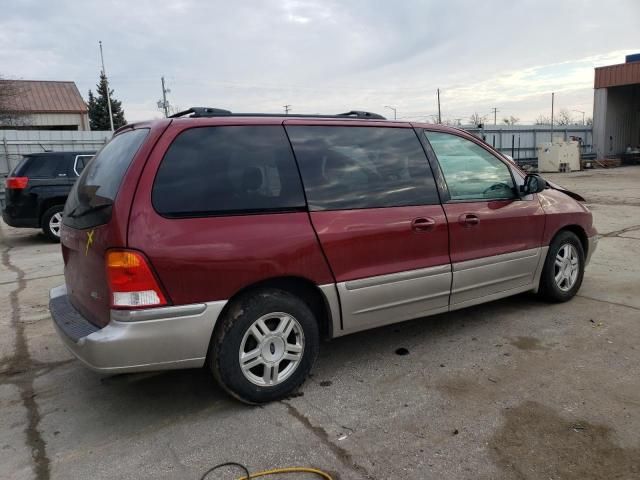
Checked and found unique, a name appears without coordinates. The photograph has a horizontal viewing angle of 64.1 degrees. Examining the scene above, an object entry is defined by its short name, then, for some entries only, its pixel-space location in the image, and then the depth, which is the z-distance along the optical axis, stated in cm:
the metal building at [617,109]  3118
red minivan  277
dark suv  943
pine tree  5441
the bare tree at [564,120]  7781
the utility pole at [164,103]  4209
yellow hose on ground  249
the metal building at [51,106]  3972
